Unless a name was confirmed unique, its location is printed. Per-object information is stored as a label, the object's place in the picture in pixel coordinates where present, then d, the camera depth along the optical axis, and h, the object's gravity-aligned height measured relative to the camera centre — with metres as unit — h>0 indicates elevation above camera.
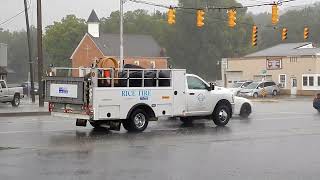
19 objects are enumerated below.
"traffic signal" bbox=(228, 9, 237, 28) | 38.44 +4.64
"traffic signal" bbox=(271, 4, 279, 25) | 36.09 +4.57
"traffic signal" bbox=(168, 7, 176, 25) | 38.39 +4.73
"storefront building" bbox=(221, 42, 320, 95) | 64.38 +2.37
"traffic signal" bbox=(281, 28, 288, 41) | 43.68 +4.00
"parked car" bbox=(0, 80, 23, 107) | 36.28 -0.38
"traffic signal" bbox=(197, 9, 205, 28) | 38.74 +4.66
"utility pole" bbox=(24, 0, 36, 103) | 40.03 +3.69
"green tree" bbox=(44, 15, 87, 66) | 106.06 +9.22
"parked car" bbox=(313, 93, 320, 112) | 30.70 -0.78
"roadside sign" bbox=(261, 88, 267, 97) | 59.47 -0.49
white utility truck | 18.08 -0.24
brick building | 89.25 +6.06
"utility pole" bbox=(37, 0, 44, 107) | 34.16 +2.58
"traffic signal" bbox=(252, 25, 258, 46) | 43.85 +3.91
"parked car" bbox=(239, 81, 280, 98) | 59.75 -0.08
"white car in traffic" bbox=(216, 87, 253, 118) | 27.11 -0.90
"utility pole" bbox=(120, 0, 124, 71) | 41.05 +4.47
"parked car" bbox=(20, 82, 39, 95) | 61.40 -0.08
